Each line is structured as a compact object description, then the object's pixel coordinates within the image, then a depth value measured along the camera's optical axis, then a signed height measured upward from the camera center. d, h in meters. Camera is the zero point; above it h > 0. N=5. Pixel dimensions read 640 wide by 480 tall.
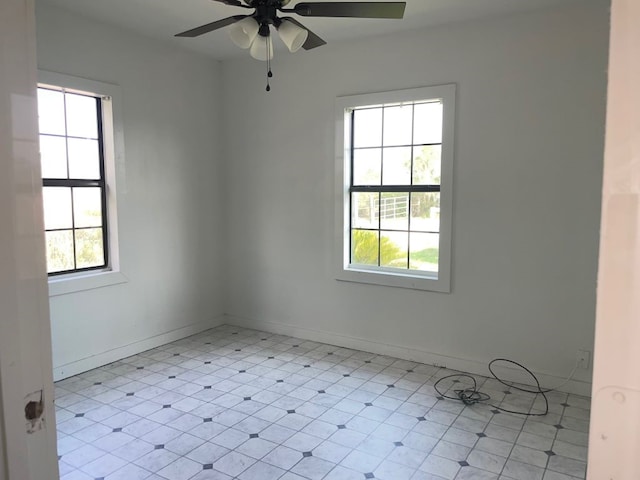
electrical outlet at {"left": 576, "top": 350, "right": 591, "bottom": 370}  3.27 -1.12
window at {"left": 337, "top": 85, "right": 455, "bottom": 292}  3.74 +0.15
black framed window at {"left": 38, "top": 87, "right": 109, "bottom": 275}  3.47 +0.19
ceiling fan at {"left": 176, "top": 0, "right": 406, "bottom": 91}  2.25 +0.98
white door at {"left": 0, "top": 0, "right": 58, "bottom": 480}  0.65 -0.08
